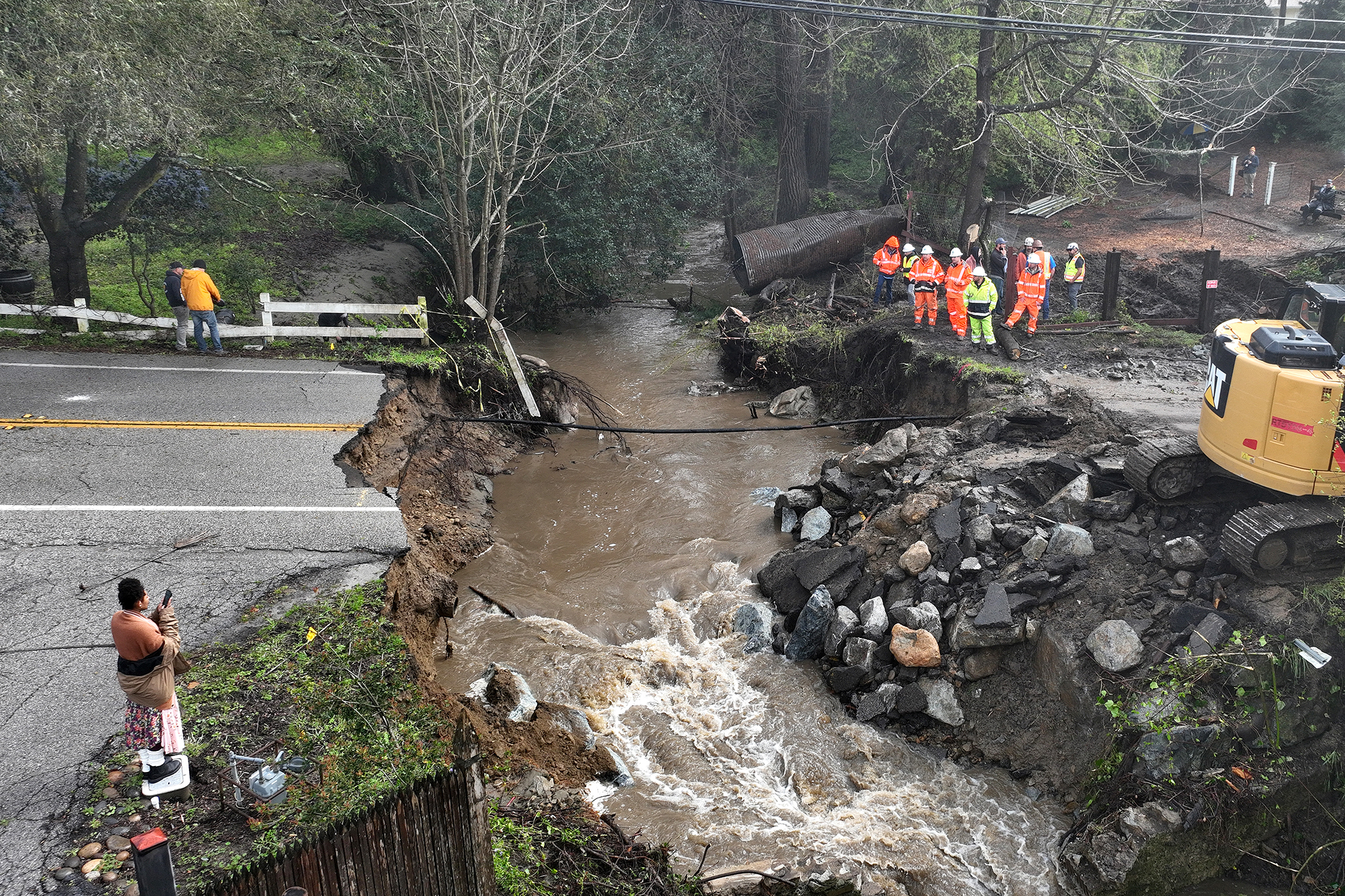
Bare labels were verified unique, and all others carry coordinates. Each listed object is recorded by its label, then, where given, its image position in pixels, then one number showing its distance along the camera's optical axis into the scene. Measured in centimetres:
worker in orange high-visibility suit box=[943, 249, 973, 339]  1452
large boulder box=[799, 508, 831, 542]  1102
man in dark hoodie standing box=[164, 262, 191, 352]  1273
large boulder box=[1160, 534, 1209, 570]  790
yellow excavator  704
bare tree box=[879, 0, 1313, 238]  1566
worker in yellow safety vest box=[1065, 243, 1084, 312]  1569
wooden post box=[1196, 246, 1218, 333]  1458
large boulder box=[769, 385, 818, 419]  1583
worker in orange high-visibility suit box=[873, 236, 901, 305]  1681
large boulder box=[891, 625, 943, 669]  835
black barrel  1334
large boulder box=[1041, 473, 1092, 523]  899
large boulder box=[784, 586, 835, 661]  917
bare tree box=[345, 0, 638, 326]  1339
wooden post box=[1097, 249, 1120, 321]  1512
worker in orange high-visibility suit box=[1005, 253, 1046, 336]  1443
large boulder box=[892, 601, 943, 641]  857
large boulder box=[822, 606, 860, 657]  891
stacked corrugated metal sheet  2303
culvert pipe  1955
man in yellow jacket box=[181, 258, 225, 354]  1257
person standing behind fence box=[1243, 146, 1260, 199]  2334
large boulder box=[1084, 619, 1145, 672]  744
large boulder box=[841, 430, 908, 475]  1122
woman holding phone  520
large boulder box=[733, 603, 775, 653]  946
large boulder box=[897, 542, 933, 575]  920
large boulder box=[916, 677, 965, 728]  810
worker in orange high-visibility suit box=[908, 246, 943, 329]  1516
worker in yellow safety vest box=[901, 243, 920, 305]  1712
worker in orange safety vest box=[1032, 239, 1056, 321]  1466
